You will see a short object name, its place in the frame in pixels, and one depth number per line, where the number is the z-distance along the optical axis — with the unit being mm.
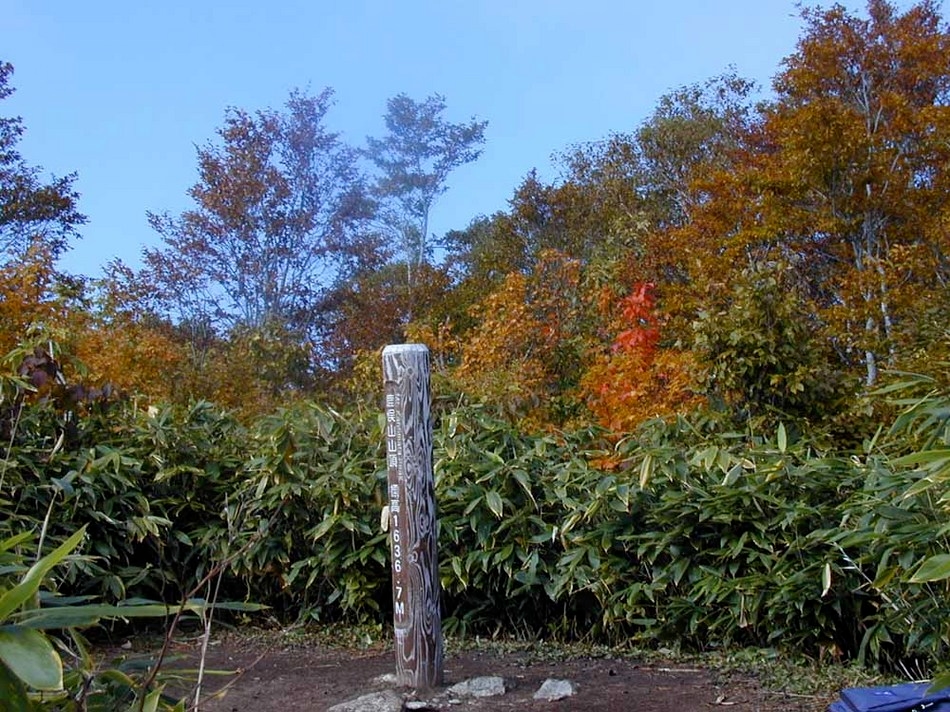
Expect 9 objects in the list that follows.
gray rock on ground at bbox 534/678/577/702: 3805
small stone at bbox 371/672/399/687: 4148
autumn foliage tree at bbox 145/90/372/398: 21359
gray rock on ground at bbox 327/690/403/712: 3760
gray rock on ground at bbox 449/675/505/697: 3887
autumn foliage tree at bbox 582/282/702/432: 8797
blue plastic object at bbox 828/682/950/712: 2928
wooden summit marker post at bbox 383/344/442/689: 4016
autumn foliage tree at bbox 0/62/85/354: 18750
